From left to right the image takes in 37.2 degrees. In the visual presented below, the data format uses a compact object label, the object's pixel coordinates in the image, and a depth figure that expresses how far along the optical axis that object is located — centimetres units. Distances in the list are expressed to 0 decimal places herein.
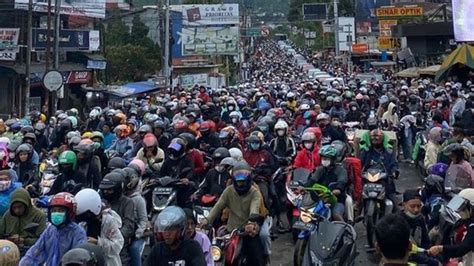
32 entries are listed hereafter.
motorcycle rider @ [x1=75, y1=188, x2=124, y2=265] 582
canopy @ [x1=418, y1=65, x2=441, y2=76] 3412
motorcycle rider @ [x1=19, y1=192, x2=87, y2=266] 557
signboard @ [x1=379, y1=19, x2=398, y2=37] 5375
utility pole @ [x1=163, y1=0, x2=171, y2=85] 3325
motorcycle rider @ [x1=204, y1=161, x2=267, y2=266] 750
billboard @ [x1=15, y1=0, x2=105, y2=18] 3275
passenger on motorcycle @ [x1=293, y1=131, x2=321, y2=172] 1007
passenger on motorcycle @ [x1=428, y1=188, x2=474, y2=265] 572
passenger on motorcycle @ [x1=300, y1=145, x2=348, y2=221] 838
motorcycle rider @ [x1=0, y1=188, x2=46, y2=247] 664
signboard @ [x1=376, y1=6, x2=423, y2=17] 4794
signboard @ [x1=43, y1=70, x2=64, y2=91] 1934
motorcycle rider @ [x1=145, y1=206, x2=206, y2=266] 522
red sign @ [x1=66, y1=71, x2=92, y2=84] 3484
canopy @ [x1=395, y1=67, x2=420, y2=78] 3772
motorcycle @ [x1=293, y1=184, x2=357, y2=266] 660
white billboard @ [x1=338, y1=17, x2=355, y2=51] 5242
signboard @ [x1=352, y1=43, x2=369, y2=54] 6345
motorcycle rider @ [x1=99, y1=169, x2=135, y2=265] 686
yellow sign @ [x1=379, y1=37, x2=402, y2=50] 4881
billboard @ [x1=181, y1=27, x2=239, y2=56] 4688
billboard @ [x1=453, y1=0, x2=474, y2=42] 2116
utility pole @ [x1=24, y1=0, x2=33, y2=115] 2583
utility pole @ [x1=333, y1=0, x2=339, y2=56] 4323
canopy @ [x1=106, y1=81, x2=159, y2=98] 3584
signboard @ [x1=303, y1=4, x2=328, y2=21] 4844
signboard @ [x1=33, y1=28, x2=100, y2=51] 3150
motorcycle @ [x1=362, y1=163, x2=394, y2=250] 891
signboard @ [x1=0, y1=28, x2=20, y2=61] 2930
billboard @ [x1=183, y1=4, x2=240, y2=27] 4700
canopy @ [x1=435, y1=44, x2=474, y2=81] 2484
